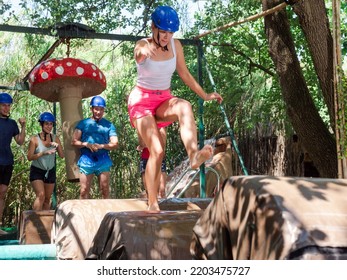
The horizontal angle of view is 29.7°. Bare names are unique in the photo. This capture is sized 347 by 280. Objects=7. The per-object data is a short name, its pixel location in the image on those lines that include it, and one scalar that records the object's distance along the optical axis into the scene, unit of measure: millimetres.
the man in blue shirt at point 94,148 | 7230
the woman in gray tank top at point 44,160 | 7883
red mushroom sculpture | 8500
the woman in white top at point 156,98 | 4572
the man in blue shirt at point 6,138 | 7578
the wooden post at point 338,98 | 6328
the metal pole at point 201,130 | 7867
